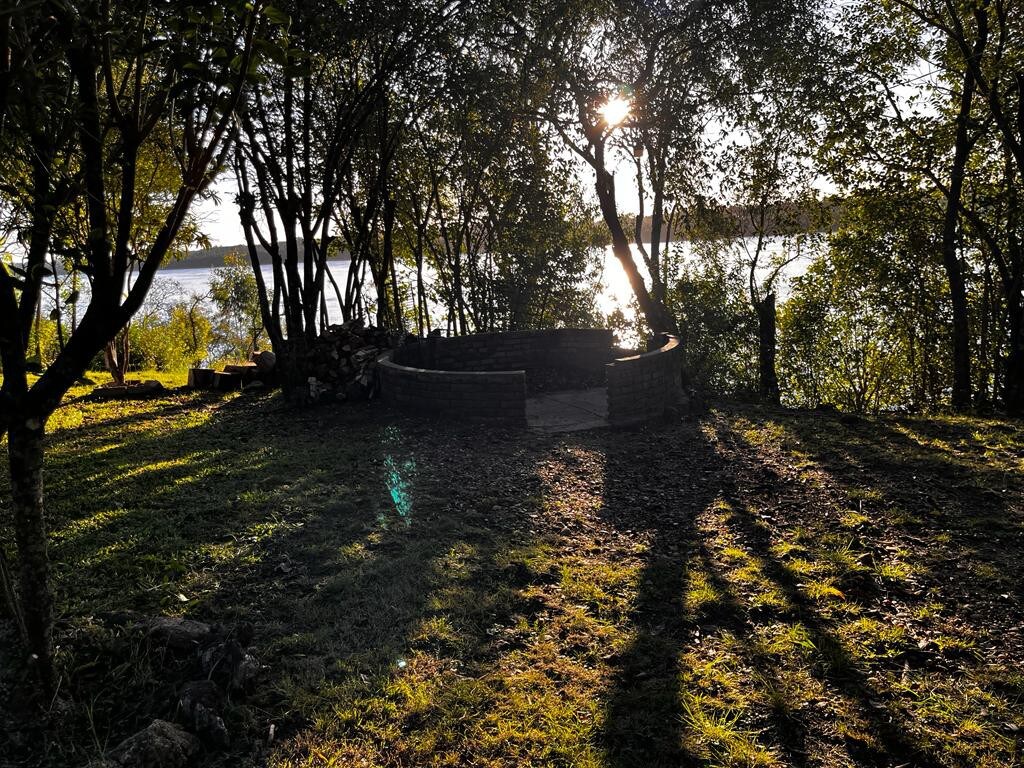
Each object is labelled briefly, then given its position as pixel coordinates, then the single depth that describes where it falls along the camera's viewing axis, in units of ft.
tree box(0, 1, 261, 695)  7.57
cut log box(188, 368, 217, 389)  39.88
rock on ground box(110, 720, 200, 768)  7.83
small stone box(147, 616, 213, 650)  10.35
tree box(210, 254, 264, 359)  132.46
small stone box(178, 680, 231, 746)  8.68
